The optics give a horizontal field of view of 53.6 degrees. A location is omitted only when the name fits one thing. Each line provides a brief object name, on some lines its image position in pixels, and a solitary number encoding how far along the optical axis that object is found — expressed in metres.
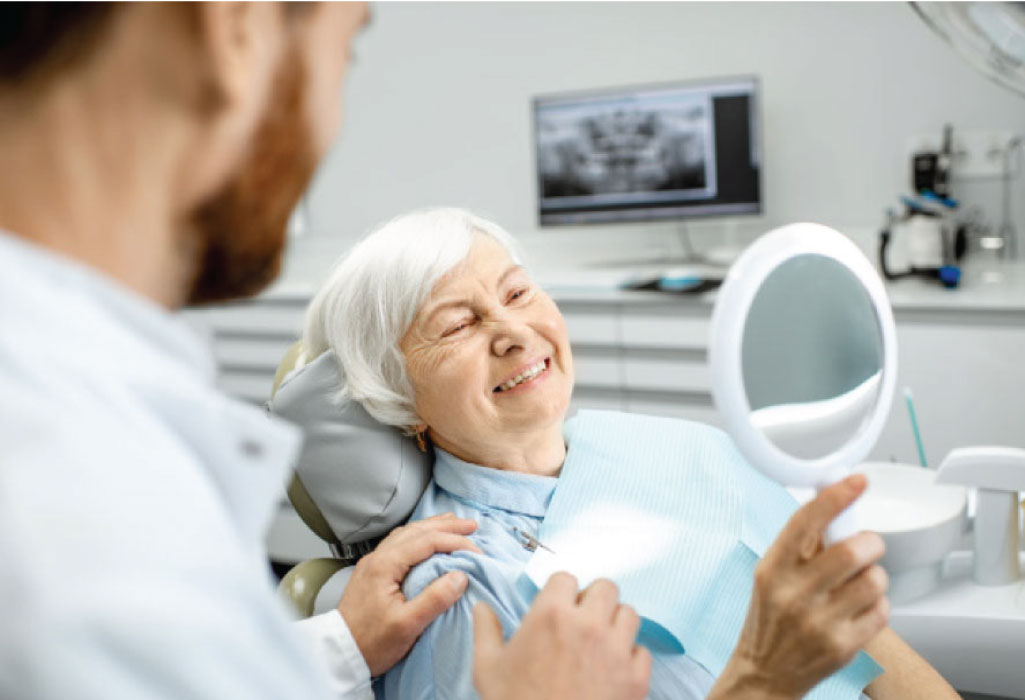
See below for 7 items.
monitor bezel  3.46
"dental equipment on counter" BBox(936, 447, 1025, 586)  1.47
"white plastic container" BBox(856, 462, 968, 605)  1.47
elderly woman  1.38
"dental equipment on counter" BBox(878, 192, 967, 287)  3.03
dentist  0.48
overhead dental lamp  1.00
